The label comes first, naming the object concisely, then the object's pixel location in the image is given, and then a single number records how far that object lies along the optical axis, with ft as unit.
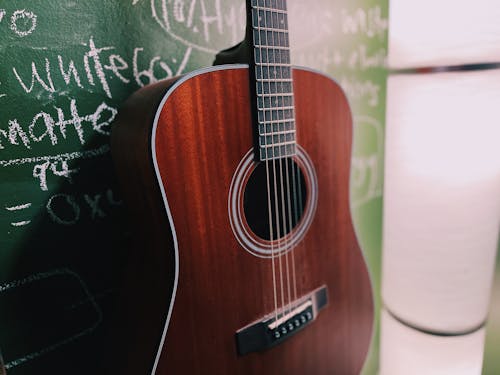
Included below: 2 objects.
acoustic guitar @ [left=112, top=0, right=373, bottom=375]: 1.77
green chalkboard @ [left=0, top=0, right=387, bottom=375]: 1.98
